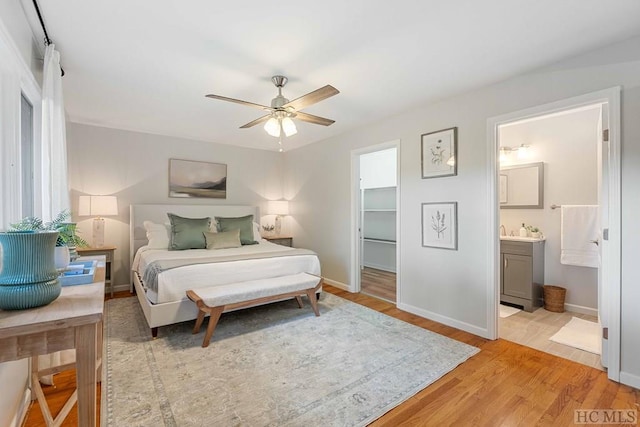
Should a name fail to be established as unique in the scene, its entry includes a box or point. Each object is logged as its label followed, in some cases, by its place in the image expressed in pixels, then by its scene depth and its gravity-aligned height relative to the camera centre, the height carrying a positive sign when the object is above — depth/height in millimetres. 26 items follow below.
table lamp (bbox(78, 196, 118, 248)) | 3807 +38
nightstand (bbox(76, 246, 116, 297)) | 3648 -534
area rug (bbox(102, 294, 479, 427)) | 1698 -1179
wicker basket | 3379 -1031
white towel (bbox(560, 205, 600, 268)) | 3195 -273
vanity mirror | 3689 +334
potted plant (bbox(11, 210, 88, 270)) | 1336 -128
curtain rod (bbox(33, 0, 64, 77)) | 1706 +1219
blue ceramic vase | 1008 -213
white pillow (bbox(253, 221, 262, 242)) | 4588 -360
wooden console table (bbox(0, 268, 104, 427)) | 928 -421
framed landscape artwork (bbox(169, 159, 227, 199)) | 4656 +552
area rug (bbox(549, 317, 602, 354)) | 2531 -1188
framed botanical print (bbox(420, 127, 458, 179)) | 2977 +630
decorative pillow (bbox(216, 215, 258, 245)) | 4358 -223
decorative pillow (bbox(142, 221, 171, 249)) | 3914 -311
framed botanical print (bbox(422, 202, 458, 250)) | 2984 -146
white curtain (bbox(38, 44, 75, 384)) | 2037 +519
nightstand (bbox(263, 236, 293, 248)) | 5130 -522
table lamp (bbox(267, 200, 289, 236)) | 5406 +48
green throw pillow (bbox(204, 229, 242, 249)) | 3930 -388
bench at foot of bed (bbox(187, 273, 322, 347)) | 2572 -797
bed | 2662 -595
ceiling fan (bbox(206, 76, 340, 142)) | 2400 +895
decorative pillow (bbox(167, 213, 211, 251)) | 3848 -292
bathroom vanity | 3398 -751
